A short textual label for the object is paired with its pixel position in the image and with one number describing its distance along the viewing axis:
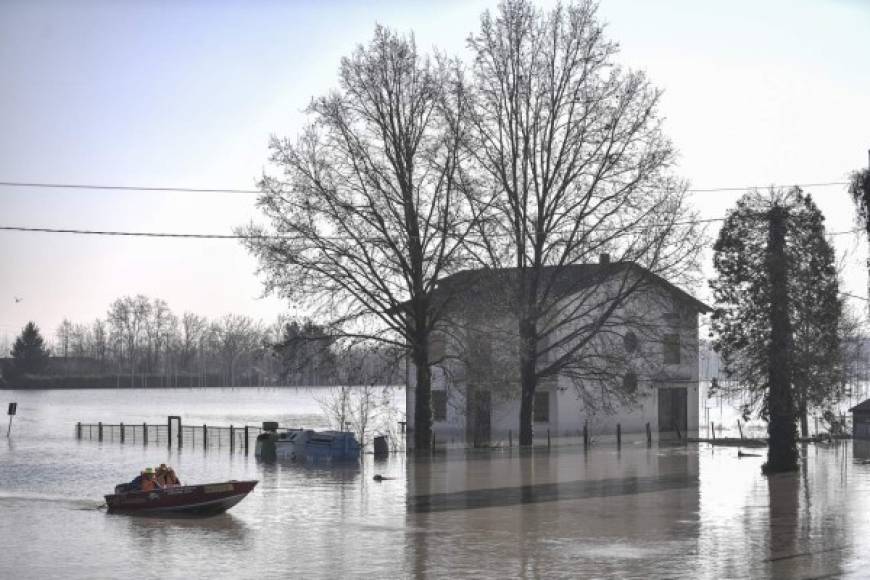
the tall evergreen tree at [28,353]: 180.35
